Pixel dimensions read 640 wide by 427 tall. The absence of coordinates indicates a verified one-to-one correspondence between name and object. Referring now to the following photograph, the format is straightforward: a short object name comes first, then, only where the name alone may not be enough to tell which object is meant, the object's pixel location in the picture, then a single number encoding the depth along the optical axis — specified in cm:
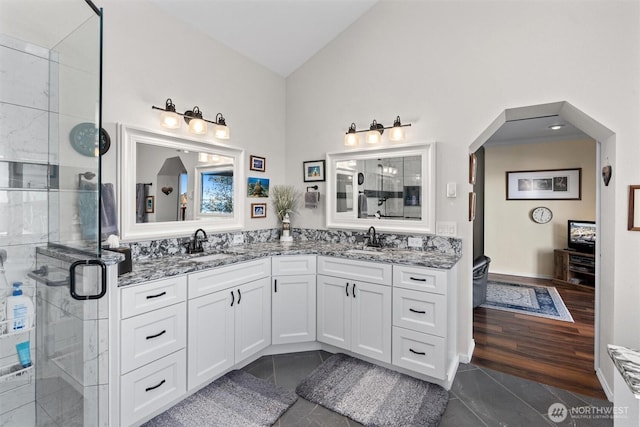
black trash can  368
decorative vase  323
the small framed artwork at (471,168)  254
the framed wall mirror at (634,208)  188
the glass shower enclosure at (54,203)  142
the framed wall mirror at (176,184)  215
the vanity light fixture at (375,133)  273
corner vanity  171
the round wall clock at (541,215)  518
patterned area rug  359
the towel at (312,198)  325
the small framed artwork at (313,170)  326
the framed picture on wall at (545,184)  500
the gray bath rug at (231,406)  181
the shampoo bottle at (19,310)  140
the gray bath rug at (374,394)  185
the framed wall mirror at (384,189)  268
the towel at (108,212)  196
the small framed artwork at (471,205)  252
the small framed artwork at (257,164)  310
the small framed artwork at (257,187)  310
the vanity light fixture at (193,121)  231
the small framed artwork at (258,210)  314
